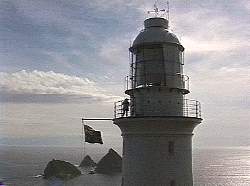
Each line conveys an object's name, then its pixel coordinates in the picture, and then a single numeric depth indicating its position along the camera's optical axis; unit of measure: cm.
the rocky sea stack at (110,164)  13338
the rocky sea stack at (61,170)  10650
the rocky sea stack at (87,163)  16050
